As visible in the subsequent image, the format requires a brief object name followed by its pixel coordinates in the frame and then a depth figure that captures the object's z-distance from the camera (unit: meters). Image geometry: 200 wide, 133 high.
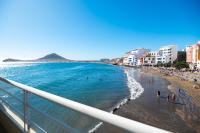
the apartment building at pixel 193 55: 38.06
